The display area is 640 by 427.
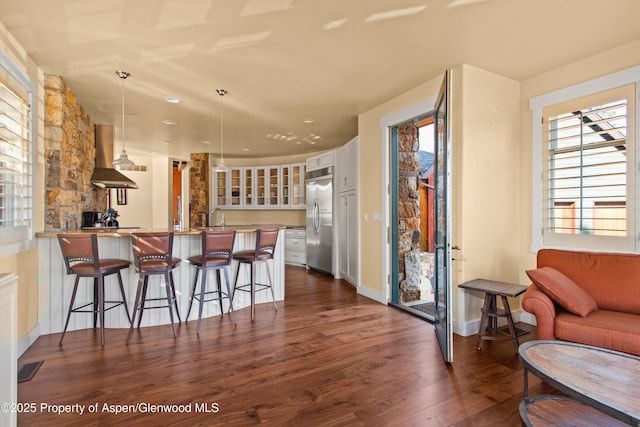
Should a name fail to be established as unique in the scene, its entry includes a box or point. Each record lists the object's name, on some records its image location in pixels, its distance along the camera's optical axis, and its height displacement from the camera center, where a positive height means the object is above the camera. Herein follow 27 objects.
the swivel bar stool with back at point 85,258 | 2.95 -0.39
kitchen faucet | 7.61 -0.09
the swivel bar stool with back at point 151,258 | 3.07 -0.42
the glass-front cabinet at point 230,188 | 8.00 +0.64
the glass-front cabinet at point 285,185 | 7.60 +0.67
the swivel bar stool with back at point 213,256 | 3.36 -0.46
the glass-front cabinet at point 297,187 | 7.41 +0.62
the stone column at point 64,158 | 3.37 +0.64
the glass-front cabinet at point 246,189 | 8.00 +0.61
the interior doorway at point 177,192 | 8.55 +0.58
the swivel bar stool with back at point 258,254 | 3.75 -0.48
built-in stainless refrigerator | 6.12 -0.10
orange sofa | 2.26 -0.68
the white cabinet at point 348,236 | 5.22 -0.38
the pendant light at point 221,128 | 3.94 +1.47
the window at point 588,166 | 2.84 +0.44
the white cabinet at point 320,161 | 6.10 +1.03
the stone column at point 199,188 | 7.69 +0.61
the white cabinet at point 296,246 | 7.18 -0.73
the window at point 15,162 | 2.57 +0.44
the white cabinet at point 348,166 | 5.19 +0.81
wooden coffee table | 1.44 -0.83
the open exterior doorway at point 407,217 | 4.27 -0.05
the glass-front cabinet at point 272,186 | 7.77 +0.67
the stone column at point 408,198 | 4.34 +0.20
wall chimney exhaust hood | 4.71 +0.74
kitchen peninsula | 3.22 -0.73
